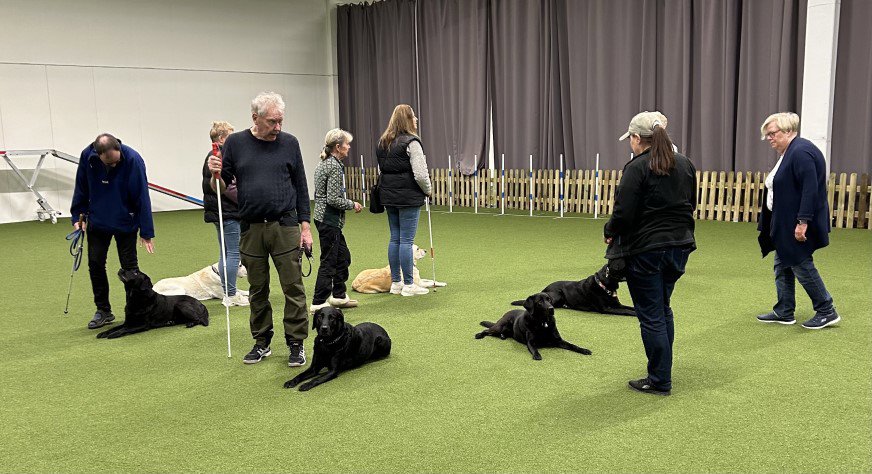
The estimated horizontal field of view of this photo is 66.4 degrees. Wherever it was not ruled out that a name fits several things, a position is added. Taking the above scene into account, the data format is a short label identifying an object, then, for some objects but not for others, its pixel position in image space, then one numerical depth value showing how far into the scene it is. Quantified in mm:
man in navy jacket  4883
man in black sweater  3953
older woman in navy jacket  4367
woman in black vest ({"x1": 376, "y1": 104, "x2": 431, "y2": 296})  5613
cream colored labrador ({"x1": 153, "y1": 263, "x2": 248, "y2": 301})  5879
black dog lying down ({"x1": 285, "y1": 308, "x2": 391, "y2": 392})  3781
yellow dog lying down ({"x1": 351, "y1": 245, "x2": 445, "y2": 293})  6180
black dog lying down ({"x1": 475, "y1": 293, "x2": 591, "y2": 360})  4184
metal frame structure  11820
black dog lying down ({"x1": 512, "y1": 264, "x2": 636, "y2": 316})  5133
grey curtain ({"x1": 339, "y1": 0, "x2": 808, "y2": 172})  10211
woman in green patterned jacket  5301
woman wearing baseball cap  3256
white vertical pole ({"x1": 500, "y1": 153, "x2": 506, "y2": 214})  12727
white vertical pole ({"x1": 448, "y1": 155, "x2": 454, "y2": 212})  13477
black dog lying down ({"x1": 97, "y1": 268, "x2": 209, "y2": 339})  4895
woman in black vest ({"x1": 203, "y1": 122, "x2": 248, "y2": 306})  5273
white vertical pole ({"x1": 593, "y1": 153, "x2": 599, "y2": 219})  11312
